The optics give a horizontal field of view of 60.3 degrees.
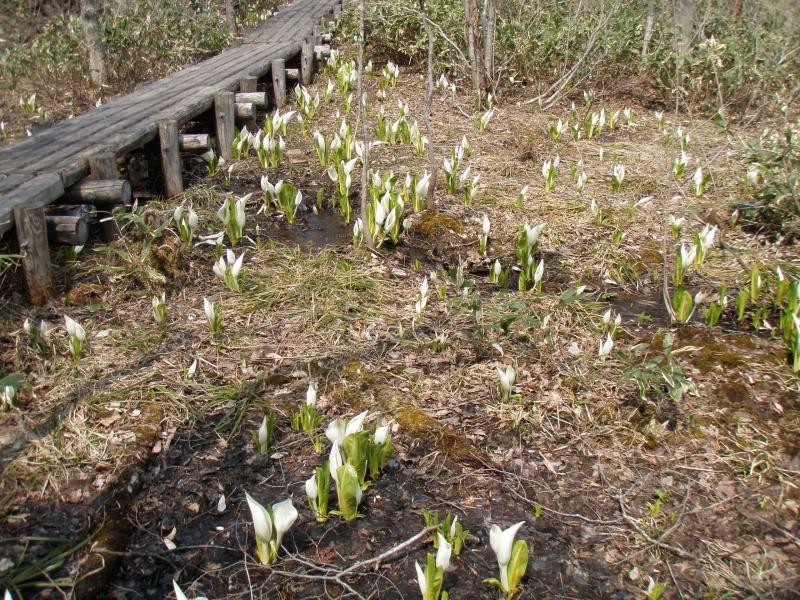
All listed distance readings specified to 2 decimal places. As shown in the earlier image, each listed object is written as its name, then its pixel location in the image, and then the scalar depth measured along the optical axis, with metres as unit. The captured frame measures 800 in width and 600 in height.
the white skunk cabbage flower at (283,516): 1.99
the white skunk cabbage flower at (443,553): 1.90
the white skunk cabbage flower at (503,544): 1.90
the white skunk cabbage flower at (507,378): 2.75
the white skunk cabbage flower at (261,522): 1.94
